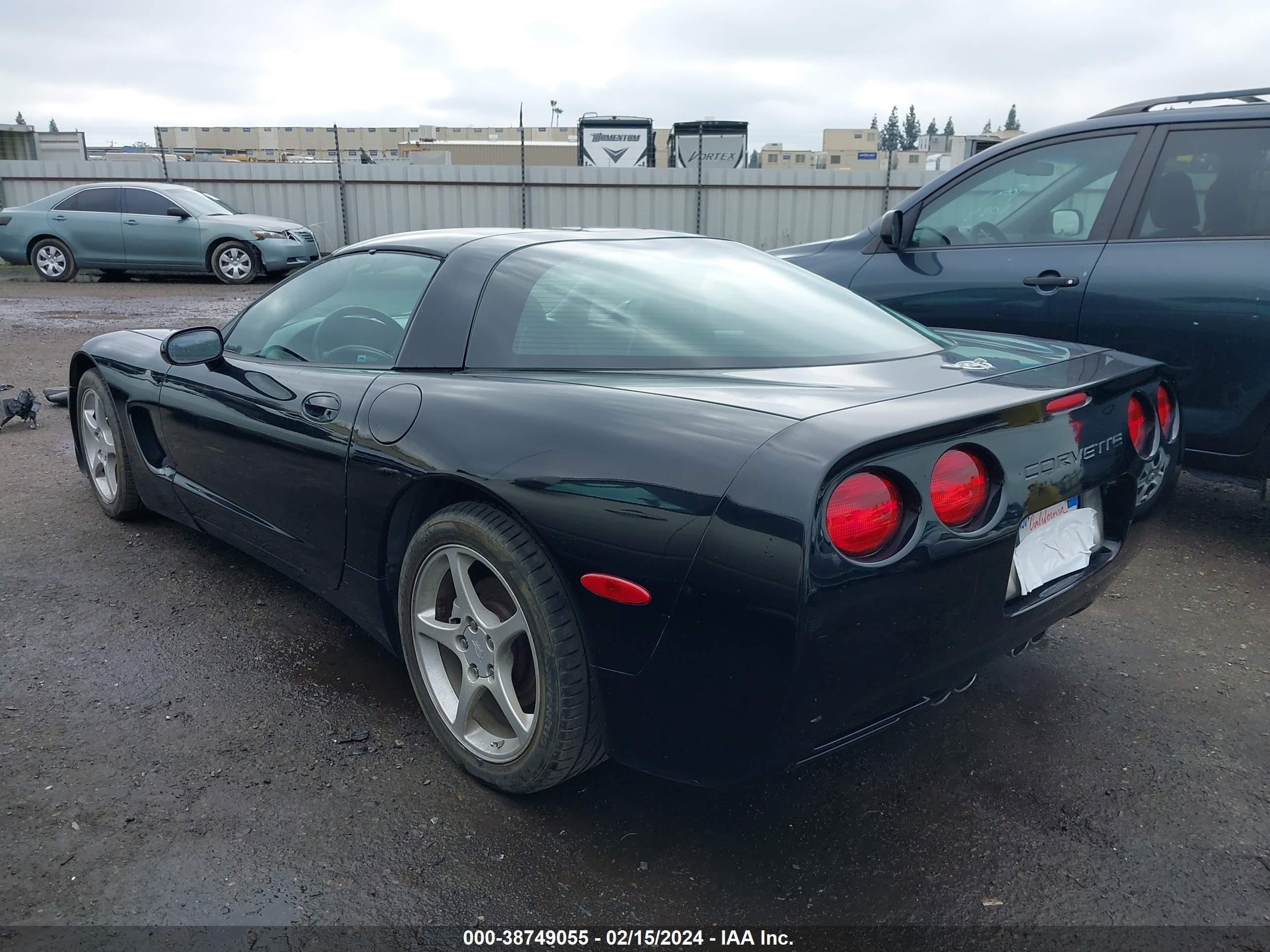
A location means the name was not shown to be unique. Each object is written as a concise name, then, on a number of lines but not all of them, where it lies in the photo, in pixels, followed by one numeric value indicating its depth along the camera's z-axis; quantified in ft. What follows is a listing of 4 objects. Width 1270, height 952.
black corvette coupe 5.91
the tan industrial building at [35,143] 69.51
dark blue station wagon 12.11
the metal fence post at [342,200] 58.08
